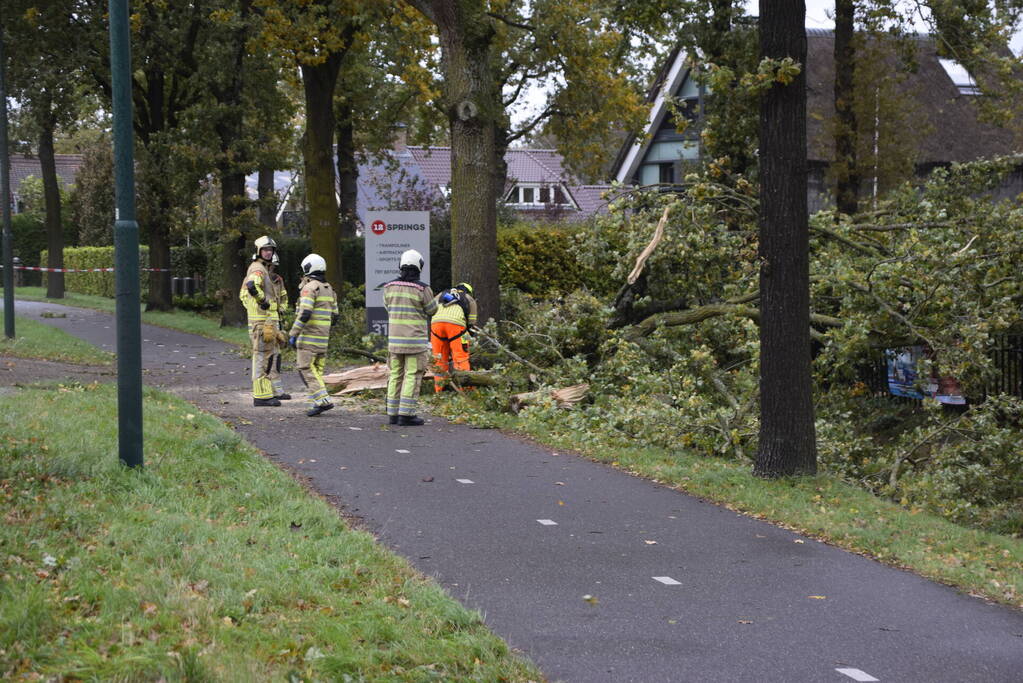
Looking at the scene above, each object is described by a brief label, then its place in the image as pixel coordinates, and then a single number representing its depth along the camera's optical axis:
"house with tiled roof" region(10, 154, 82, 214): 73.12
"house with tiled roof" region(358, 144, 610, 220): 37.47
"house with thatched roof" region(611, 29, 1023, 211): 35.28
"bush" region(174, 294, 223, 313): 34.12
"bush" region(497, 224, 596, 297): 33.66
